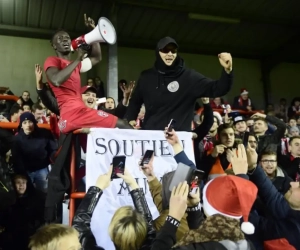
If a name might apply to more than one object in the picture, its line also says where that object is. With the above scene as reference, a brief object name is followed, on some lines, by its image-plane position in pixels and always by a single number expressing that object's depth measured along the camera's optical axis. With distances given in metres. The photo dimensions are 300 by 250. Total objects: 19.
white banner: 3.02
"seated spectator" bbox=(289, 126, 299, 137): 7.14
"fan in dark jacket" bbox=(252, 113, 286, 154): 5.69
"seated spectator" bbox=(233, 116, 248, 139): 6.04
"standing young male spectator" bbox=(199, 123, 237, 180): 4.27
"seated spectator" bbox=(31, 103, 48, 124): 6.46
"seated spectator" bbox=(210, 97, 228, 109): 10.12
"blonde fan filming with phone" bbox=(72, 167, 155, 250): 2.33
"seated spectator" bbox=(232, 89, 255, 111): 11.61
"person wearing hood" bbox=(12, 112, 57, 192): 4.66
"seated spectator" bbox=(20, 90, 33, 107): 9.16
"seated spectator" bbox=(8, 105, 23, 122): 6.71
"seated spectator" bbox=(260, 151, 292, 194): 4.26
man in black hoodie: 3.50
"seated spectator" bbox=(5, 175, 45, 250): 3.98
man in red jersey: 3.20
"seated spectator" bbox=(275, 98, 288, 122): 12.65
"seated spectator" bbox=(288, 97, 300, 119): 12.07
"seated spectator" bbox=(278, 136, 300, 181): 5.20
